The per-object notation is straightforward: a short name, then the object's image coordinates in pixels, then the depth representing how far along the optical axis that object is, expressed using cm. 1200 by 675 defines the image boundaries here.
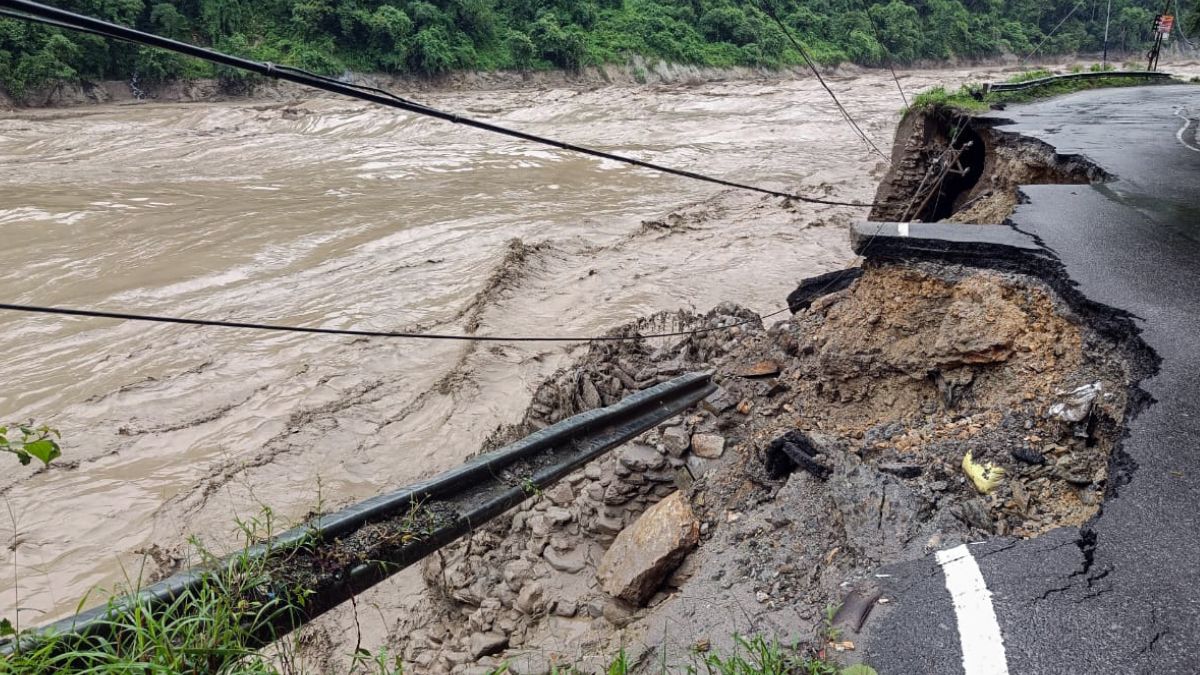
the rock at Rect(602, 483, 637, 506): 452
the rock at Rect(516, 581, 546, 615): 386
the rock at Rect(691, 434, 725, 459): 465
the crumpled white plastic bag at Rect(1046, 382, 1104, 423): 307
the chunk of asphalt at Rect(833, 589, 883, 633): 238
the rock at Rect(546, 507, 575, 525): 451
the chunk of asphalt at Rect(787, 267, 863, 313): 634
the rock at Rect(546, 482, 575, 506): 468
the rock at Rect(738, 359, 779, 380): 528
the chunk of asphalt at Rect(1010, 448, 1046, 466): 294
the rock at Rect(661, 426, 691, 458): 473
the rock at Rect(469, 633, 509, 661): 364
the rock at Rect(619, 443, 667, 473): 466
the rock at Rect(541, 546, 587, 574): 416
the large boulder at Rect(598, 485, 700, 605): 347
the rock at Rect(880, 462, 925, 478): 312
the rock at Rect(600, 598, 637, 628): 342
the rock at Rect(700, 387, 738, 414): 508
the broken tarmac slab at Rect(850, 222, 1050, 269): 446
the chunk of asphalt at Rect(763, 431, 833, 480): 347
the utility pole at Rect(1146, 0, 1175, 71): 1916
